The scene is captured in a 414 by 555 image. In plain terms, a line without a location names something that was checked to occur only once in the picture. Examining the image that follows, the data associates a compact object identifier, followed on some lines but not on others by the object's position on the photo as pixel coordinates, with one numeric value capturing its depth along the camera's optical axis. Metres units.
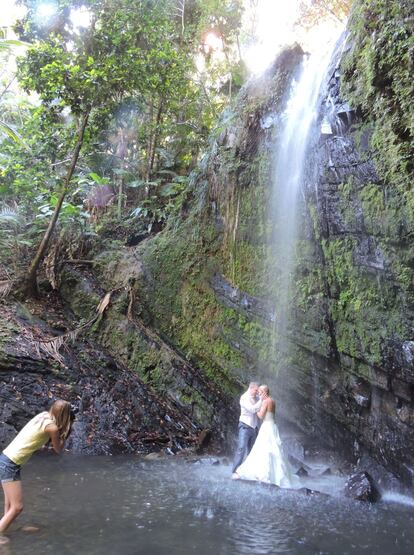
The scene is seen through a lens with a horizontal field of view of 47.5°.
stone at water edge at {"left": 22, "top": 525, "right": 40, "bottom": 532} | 4.88
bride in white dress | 7.23
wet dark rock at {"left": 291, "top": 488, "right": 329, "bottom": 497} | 6.79
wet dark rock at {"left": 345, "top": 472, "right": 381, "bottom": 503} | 6.73
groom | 7.78
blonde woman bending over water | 4.73
